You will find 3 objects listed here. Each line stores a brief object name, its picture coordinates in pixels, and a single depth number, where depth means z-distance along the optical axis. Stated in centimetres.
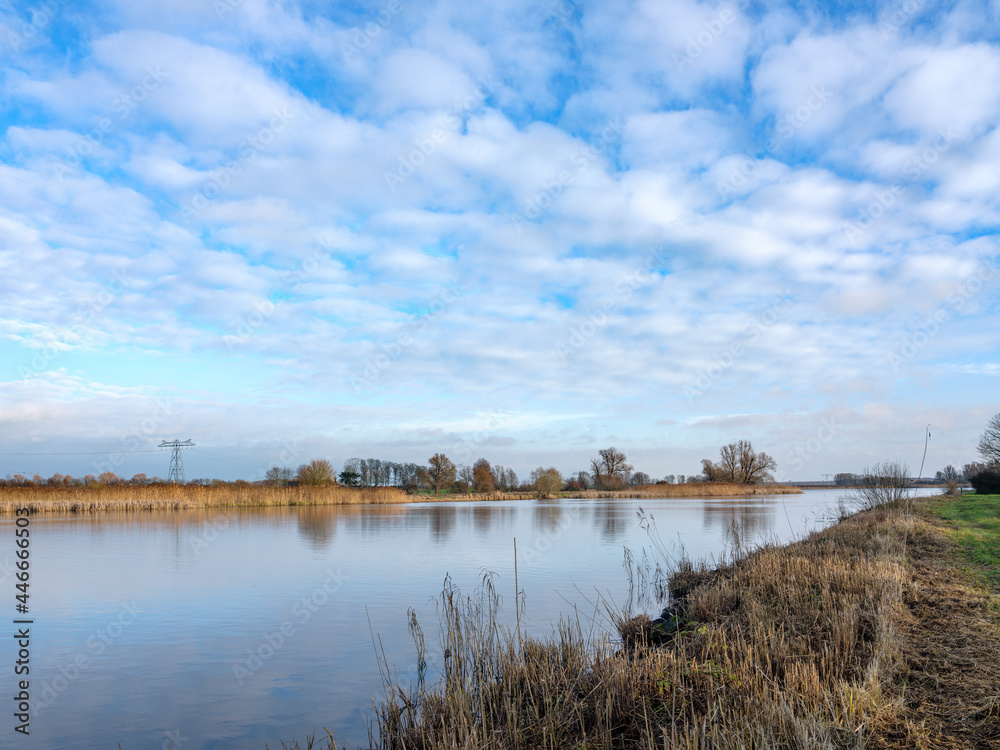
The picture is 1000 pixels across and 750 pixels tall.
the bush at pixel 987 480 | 3556
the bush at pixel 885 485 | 2097
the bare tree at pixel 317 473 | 5612
